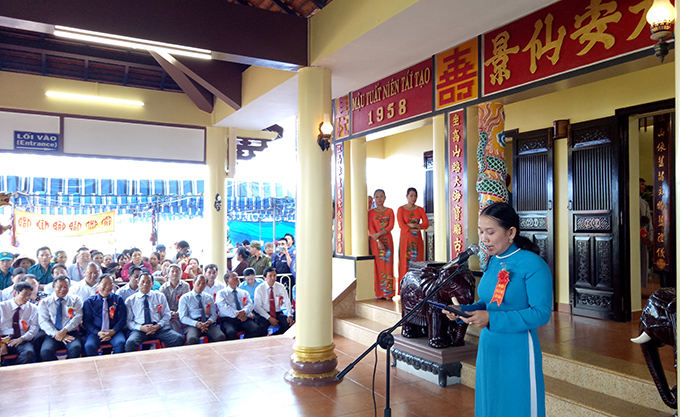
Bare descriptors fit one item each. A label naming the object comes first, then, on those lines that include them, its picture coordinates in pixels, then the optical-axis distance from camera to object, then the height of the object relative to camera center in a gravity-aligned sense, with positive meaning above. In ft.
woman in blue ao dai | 7.04 -1.38
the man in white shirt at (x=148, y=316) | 19.42 -3.74
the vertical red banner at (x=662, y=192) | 18.52 +0.82
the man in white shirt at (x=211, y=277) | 23.80 -2.74
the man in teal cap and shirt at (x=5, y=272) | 22.82 -2.40
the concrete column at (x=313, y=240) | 15.15 -0.69
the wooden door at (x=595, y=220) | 16.55 -0.15
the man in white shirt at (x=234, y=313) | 21.25 -3.95
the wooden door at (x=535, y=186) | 19.07 +1.08
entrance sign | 24.79 +3.56
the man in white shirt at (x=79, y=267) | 26.94 -2.59
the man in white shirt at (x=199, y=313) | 20.48 -3.81
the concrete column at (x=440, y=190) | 17.28 +0.84
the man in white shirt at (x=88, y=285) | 22.04 -2.88
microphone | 7.00 -0.52
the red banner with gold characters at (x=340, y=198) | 21.94 +0.73
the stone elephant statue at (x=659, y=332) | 8.33 -1.87
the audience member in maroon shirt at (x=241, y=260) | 29.68 -2.52
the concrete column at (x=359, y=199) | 21.68 +0.68
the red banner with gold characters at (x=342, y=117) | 21.90 +4.13
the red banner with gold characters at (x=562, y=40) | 11.37 +4.22
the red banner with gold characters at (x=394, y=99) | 17.63 +4.23
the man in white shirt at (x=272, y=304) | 22.53 -3.81
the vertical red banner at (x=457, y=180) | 16.28 +1.11
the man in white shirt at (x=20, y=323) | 17.58 -3.64
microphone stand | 7.05 -1.63
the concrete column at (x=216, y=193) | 28.73 +1.27
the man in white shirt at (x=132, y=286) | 21.62 -2.89
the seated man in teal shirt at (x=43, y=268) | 24.03 -2.36
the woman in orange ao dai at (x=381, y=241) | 21.59 -1.05
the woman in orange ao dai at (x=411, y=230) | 21.70 -0.59
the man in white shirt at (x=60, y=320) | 17.95 -3.61
